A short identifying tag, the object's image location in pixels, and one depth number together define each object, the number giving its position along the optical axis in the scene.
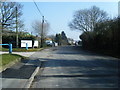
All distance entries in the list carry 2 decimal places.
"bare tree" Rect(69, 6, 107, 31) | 48.07
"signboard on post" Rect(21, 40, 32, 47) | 37.11
